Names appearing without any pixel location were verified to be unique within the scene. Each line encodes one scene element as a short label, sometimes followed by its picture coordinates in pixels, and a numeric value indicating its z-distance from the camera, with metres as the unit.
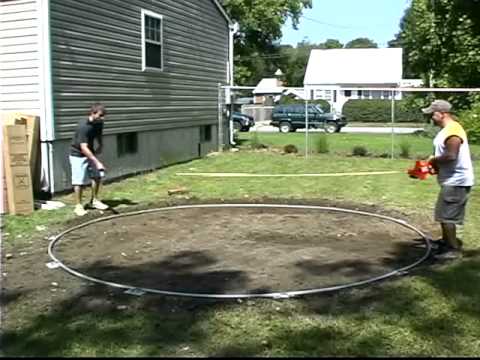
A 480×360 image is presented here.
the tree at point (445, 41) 25.52
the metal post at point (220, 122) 19.78
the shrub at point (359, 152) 19.33
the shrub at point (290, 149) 20.12
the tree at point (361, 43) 130.68
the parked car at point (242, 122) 36.45
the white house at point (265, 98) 58.22
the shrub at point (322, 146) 19.69
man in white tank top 6.41
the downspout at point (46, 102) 10.84
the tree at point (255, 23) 41.41
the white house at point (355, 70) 61.03
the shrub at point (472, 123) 22.28
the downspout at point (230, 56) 20.42
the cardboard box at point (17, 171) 9.59
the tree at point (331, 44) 124.97
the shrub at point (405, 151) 18.52
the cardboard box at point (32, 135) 10.44
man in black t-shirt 9.30
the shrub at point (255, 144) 21.44
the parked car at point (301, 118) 35.59
